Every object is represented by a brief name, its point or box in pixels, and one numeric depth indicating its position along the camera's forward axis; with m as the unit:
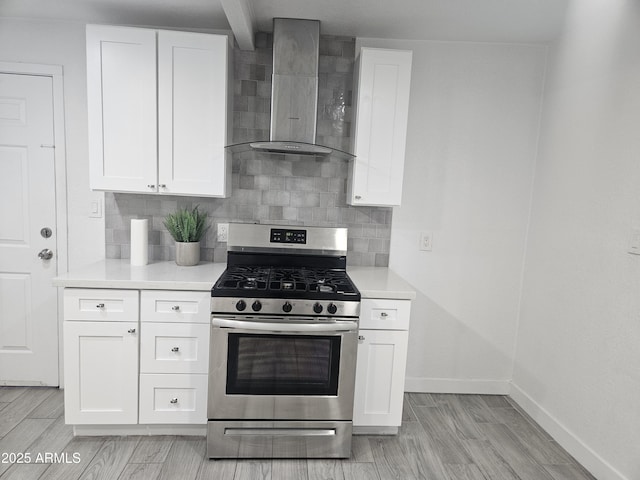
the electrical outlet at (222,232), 2.81
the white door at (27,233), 2.68
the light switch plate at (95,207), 2.79
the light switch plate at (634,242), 1.96
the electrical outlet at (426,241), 2.96
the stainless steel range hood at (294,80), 2.47
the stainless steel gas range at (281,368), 2.11
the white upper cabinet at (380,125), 2.50
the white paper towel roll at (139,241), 2.57
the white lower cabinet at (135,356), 2.22
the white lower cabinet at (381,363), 2.33
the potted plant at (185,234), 2.62
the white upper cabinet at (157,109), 2.39
